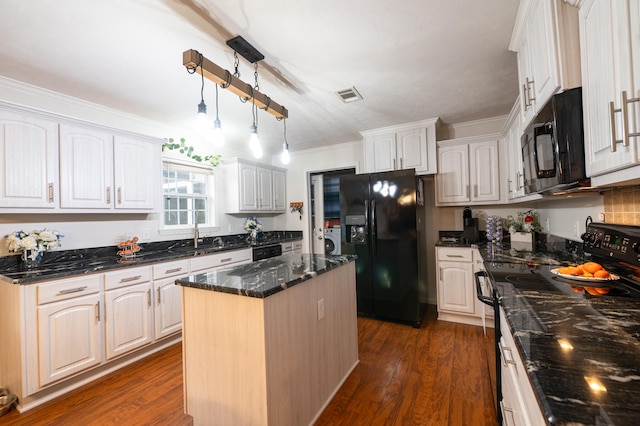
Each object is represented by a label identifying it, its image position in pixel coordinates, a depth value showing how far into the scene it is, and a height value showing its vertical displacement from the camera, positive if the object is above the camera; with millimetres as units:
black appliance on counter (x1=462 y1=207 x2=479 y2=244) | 3332 -216
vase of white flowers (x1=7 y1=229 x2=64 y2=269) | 2184 -165
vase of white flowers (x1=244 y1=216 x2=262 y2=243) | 4371 -162
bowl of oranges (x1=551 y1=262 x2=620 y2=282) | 1300 -328
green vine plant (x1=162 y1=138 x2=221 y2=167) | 3430 +903
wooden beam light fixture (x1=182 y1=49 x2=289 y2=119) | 1458 +837
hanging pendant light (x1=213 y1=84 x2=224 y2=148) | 1646 +525
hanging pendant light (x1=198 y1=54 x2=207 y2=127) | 1570 +600
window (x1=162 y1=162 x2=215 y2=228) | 3584 +328
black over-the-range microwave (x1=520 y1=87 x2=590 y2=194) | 1157 +306
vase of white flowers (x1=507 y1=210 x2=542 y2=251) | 2768 -221
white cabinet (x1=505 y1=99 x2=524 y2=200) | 2293 +535
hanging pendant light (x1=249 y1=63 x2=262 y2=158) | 1875 +518
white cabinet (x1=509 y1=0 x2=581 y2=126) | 1183 +765
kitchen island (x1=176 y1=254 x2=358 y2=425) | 1375 -707
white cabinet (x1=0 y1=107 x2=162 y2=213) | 2094 +497
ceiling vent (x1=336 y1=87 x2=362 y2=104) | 2613 +1180
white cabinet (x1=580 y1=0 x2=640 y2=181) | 812 +408
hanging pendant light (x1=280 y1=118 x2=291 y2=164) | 2184 +484
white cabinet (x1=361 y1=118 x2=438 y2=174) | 3436 +864
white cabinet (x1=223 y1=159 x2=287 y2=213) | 4129 +485
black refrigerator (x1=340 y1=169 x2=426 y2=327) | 3193 -323
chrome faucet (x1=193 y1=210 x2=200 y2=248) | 3629 -204
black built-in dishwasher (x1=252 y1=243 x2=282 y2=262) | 3862 -509
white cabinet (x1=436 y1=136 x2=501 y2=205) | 3223 +490
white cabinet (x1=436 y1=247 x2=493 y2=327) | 3066 -856
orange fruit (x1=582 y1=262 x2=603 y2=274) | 1362 -298
